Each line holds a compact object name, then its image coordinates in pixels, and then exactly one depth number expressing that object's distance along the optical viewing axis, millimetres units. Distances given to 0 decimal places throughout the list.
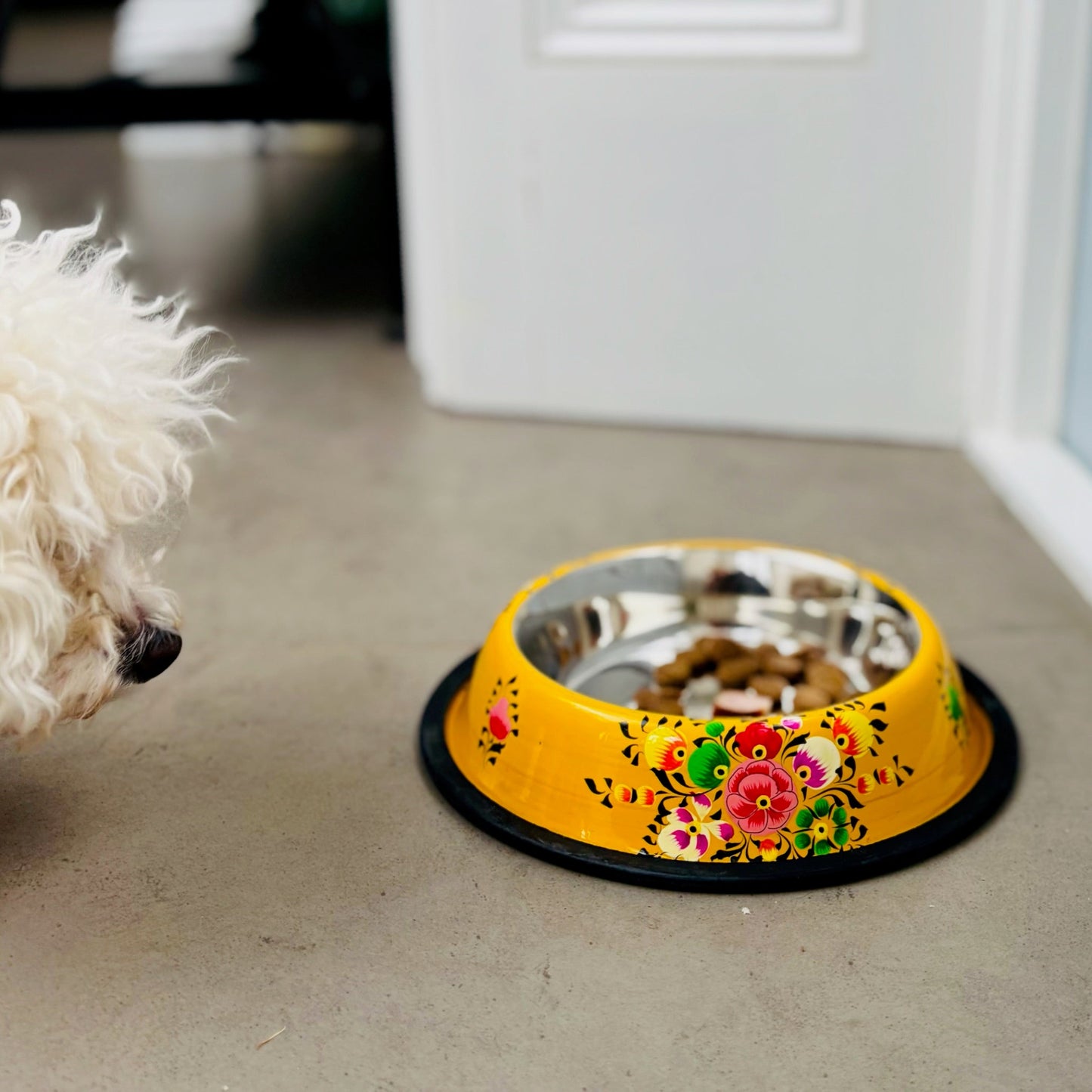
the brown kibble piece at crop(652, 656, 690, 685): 1439
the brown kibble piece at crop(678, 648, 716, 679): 1453
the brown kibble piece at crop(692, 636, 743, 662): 1463
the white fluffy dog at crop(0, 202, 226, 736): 969
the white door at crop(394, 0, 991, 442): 2020
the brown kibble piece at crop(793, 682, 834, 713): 1345
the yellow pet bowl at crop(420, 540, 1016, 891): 1123
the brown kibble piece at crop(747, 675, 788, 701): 1392
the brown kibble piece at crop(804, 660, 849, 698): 1386
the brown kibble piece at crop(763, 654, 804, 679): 1430
